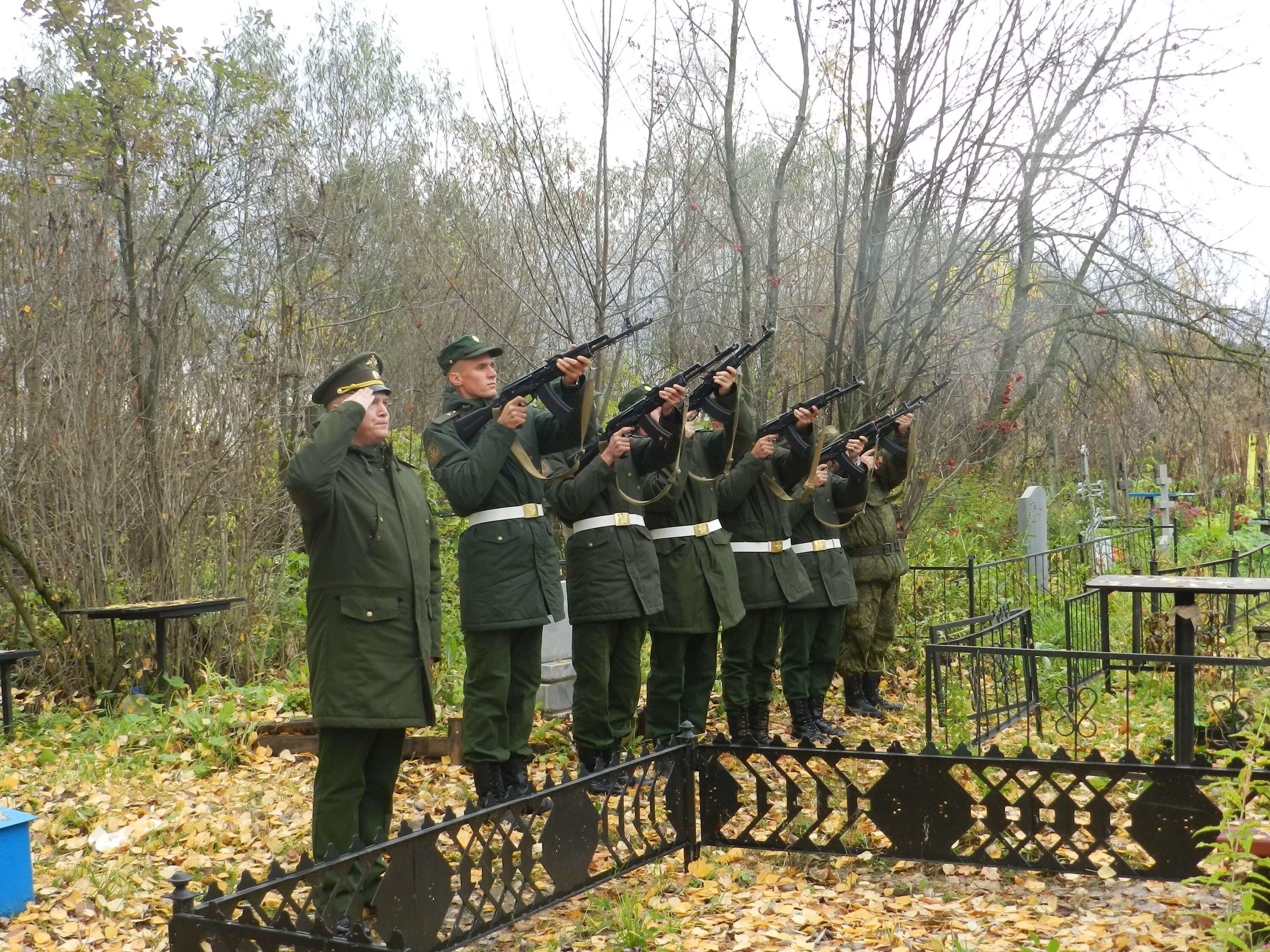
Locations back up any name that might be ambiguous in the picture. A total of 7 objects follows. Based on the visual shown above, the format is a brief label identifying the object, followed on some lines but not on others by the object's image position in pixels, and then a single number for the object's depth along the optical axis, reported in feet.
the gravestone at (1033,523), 42.37
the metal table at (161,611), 24.31
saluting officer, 13.10
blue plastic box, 14.23
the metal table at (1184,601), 18.29
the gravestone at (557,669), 23.47
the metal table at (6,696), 23.27
